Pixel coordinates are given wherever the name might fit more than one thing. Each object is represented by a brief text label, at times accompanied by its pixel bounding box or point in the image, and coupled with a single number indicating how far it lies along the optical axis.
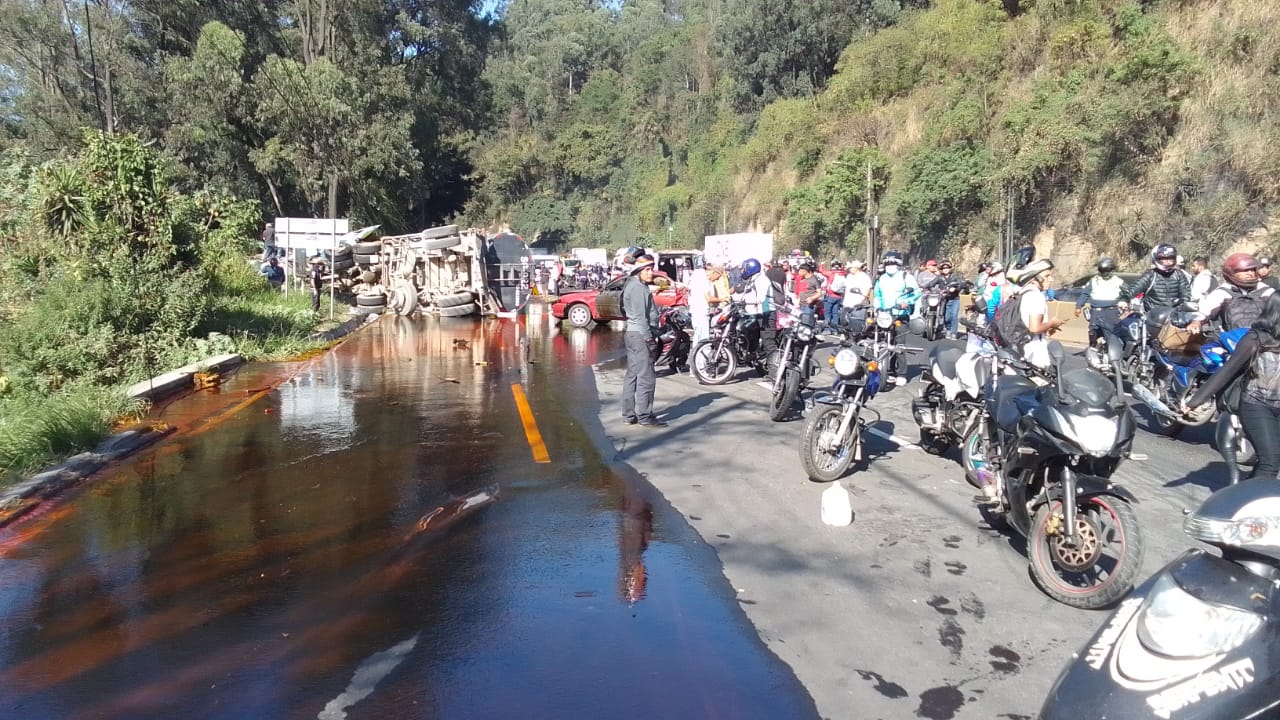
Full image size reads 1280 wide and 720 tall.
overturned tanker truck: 26.39
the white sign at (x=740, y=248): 31.73
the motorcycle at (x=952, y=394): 7.70
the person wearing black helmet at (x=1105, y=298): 12.64
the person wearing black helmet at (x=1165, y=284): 11.42
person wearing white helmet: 6.75
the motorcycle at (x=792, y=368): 10.23
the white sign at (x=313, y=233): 23.47
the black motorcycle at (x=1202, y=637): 2.57
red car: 22.39
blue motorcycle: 7.00
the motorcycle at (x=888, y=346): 8.82
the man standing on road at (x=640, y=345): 10.22
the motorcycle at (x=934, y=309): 20.44
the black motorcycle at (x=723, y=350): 13.44
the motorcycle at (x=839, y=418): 7.74
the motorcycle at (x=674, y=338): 14.67
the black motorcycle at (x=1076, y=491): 5.00
